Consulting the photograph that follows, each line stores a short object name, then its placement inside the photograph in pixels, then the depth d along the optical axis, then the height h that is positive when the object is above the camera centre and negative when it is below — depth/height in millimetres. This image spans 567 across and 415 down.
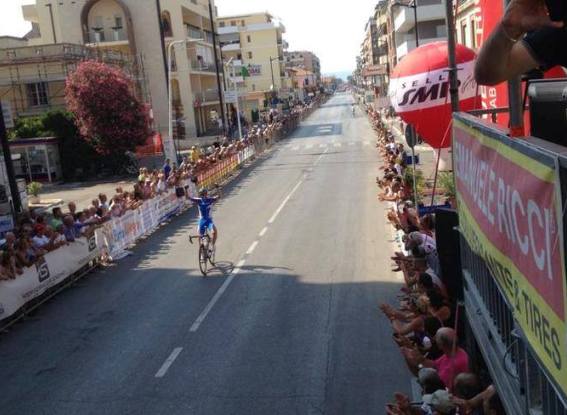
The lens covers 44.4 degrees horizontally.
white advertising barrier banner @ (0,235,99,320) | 12469 -3004
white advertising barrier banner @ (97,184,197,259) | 17328 -3067
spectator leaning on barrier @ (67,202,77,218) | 17164 -2166
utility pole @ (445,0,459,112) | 9773 +348
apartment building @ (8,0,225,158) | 56250 +6522
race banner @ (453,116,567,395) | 2957 -811
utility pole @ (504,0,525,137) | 4809 -177
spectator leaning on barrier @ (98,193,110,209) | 18530 -2211
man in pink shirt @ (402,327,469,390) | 6086 -2422
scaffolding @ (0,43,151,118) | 42000 +3011
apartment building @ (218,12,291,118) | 112075 +9358
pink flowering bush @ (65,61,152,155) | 35156 +466
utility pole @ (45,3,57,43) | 58556 +8452
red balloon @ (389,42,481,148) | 11773 -99
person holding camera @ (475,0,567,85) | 2691 +149
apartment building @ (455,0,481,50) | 28034 +2603
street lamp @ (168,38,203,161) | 30391 -1028
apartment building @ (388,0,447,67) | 54219 +5153
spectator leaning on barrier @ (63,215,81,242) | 15719 -2447
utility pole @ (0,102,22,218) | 18109 -1197
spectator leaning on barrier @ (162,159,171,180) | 26525 -2238
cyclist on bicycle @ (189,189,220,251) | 15336 -2335
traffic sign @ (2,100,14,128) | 25022 +358
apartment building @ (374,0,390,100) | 91181 +7624
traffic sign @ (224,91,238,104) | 46416 +547
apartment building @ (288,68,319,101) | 146838 +3177
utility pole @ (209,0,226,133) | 47894 +659
